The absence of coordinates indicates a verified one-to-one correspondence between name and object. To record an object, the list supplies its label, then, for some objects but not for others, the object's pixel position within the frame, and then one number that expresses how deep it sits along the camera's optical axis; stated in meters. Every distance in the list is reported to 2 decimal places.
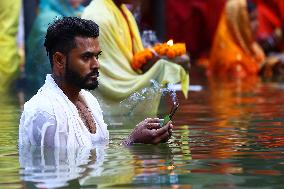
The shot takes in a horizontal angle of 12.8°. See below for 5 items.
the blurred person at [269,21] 23.66
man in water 8.49
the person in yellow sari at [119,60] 12.20
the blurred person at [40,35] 15.84
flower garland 12.34
